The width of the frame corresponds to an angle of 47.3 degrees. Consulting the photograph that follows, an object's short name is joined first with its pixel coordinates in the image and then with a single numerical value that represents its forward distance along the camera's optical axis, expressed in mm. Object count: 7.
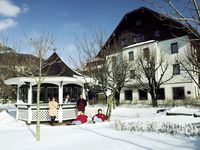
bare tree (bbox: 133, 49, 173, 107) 27094
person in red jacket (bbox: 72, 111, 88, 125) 14017
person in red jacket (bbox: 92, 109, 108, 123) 14714
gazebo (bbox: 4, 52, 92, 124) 15453
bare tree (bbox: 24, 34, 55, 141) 9625
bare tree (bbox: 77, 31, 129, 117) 22328
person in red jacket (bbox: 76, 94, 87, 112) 16125
